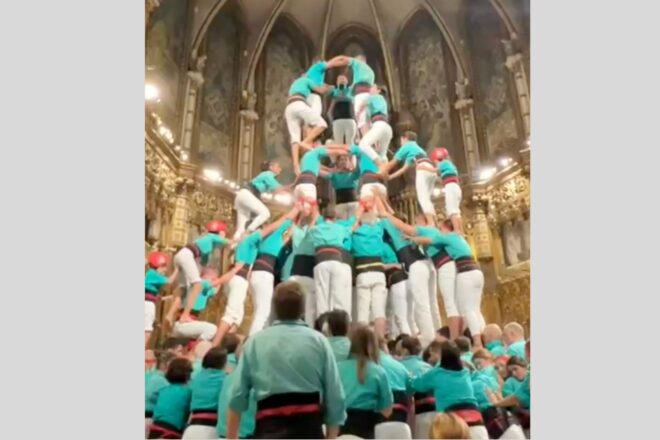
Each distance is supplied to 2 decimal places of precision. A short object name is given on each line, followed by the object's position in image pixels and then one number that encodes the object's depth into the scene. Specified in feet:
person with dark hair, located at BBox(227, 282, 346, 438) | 11.59
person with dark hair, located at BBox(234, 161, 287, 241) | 21.57
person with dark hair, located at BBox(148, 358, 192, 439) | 15.03
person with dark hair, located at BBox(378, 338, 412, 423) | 14.32
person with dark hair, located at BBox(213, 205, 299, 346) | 19.56
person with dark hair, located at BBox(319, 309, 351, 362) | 13.73
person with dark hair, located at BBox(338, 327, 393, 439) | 13.26
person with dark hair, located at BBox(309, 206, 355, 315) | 19.20
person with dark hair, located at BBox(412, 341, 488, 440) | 14.24
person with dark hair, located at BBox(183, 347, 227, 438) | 14.39
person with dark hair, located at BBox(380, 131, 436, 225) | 22.65
